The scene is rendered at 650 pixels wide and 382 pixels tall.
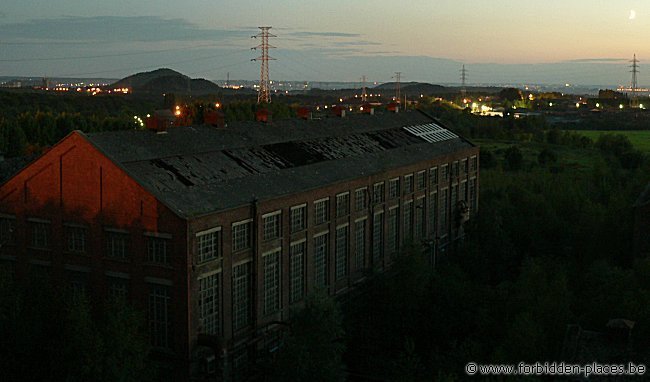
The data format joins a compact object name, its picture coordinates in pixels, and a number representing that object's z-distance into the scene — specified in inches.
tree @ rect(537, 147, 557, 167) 4469.0
